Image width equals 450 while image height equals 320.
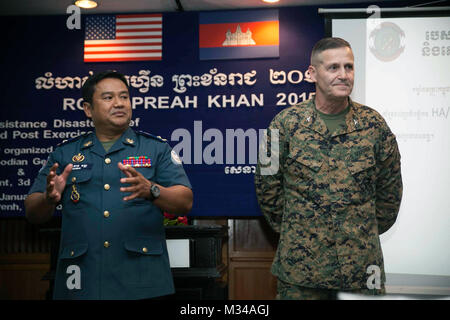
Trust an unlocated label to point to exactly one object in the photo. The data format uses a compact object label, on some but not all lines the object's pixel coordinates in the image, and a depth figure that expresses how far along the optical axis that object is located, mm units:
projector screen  3400
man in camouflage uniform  2076
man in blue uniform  1964
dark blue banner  4117
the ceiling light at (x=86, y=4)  4117
